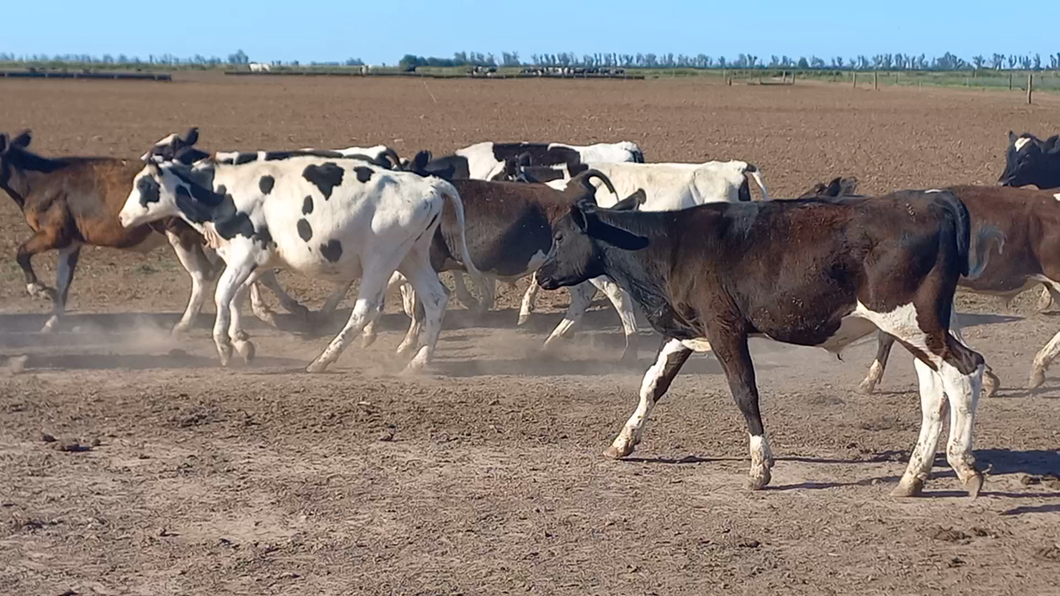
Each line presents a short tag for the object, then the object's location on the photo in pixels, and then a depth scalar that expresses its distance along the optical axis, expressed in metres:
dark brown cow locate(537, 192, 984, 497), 7.59
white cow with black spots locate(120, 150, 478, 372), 11.37
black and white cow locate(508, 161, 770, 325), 13.75
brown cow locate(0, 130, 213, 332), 13.29
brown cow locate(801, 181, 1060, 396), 10.61
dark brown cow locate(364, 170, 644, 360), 12.44
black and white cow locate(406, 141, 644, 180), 16.47
